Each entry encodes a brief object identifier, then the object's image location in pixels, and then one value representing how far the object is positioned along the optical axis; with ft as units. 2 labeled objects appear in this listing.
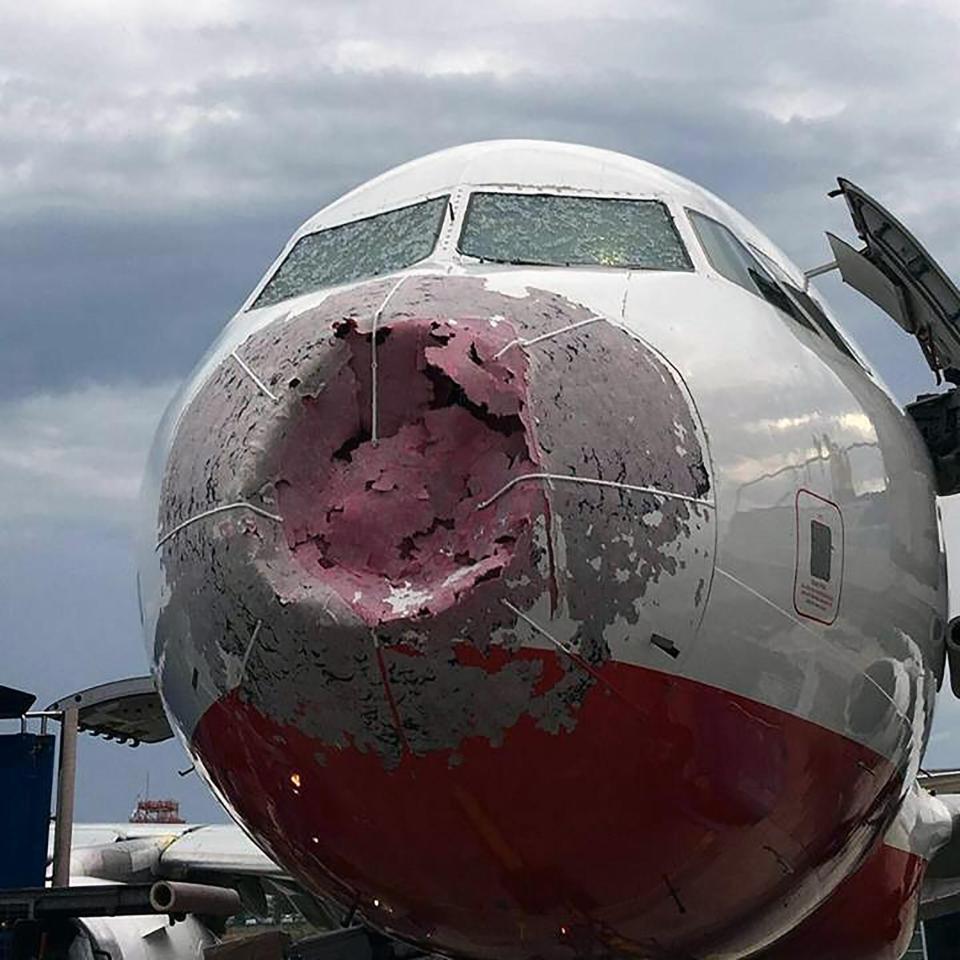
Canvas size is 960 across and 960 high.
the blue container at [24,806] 43.88
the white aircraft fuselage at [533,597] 17.54
